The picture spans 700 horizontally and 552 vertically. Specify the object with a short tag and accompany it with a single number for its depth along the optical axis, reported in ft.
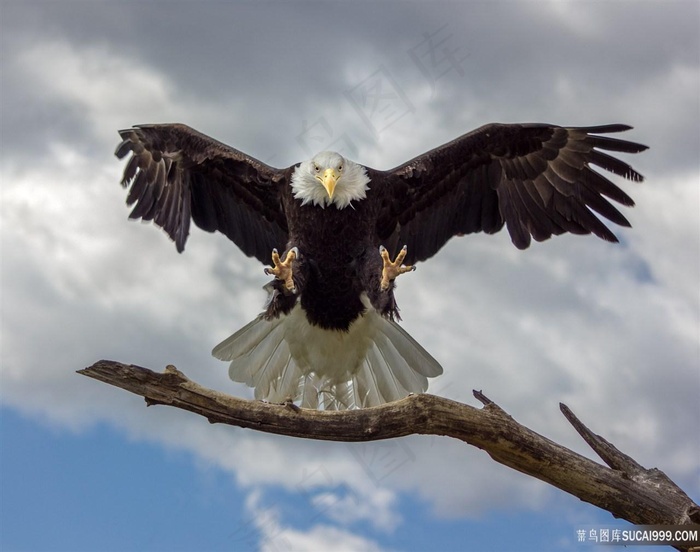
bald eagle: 21.34
